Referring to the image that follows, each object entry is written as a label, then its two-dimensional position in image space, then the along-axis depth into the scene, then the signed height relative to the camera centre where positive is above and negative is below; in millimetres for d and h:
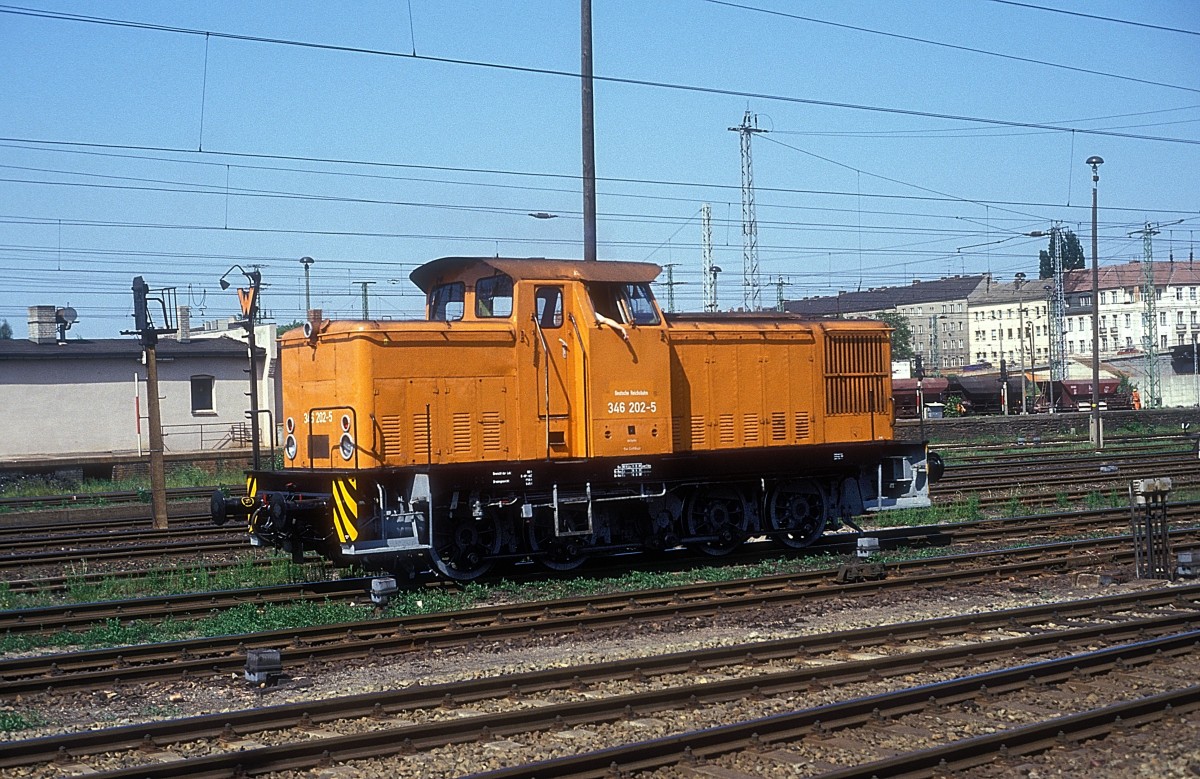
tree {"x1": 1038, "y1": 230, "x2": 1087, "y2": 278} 109562 +13898
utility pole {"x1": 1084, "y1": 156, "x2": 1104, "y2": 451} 37438 +2345
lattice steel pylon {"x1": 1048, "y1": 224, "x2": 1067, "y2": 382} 59031 +5098
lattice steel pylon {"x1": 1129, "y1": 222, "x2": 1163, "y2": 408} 61062 +3460
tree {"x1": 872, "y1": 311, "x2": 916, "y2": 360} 93050 +5410
